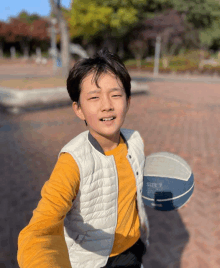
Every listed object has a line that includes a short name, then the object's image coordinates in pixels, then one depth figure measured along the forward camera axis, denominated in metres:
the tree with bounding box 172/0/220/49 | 38.84
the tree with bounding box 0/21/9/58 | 50.88
